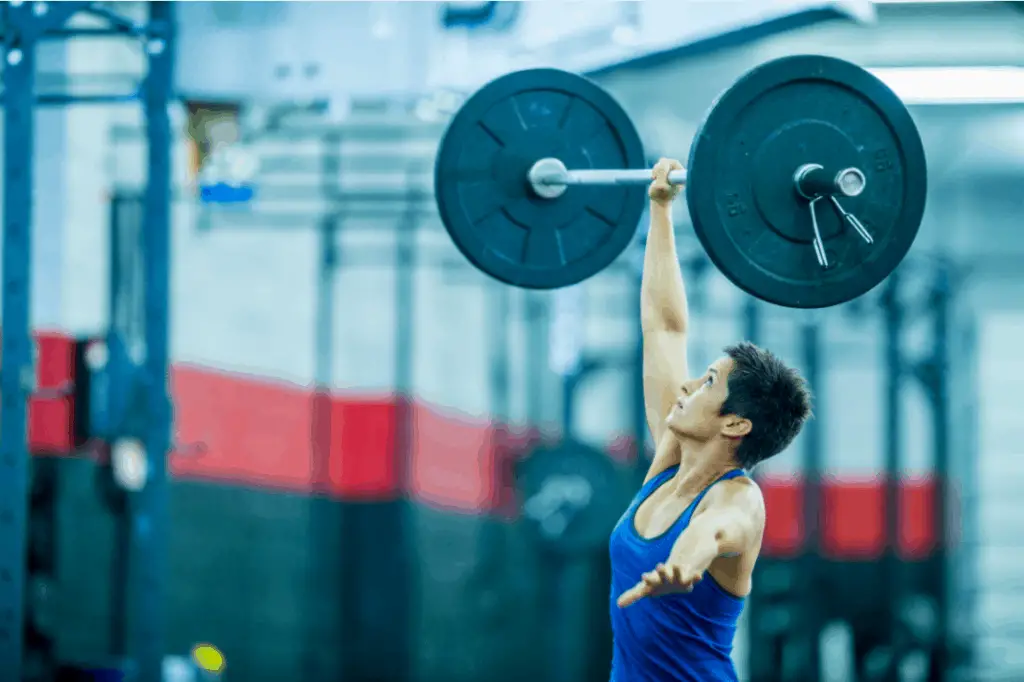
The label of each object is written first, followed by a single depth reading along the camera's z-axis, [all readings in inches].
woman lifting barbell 420.3
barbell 420.3
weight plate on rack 653.2
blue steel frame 474.7
